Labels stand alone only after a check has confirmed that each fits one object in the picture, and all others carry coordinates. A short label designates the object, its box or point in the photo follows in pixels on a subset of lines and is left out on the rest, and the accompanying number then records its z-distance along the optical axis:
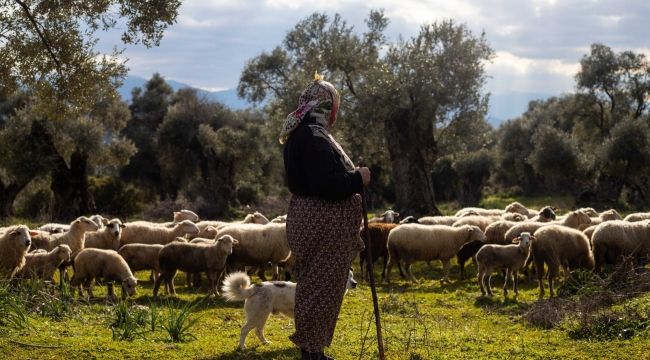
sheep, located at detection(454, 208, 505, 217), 20.58
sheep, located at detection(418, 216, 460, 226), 18.75
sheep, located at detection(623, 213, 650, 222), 16.66
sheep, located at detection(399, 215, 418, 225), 18.33
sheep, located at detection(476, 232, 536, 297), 12.93
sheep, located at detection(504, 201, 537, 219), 21.30
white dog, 7.99
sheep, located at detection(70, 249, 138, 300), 11.56
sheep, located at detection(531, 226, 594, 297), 13.01
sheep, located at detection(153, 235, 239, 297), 12.27
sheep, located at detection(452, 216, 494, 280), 15.69
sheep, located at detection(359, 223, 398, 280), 16.28
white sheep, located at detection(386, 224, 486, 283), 15.32
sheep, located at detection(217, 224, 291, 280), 13.85
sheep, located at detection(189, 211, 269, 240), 17.67
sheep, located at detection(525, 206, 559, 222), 18.09
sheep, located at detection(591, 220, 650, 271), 13.12
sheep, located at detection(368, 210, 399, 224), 19.23
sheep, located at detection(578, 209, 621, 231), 17.21
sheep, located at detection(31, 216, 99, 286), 13.53
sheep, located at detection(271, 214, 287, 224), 17.46
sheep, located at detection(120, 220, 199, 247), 15.94
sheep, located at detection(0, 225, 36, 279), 10.98
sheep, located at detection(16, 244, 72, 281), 11.46
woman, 6.04
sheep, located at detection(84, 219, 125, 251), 14.59
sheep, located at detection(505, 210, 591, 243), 15.13
